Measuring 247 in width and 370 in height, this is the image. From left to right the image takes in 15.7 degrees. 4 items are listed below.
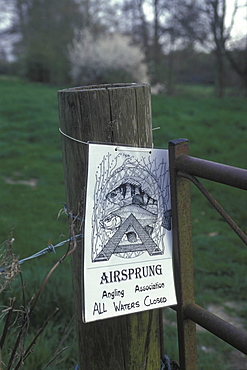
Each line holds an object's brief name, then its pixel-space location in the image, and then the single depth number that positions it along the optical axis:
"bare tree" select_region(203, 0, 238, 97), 13.22
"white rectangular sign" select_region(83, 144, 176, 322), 1.56
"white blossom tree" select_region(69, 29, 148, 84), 13.27
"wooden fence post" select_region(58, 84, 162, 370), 1.56
